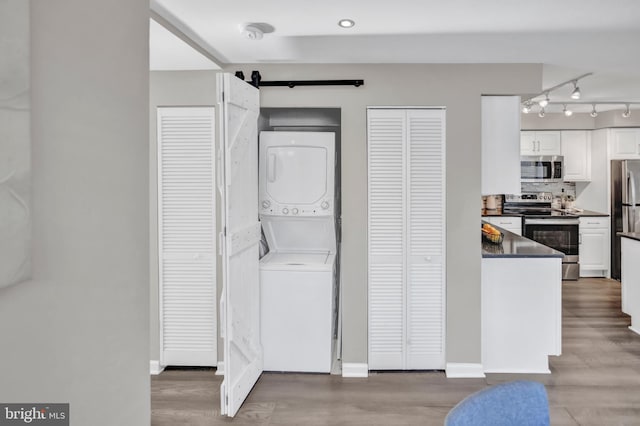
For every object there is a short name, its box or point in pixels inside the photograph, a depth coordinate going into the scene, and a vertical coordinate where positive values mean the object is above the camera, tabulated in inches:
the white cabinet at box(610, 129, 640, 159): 261.7 +37.8
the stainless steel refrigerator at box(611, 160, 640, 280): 253.9 +4.6
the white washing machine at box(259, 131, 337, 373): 141.7 -14.4
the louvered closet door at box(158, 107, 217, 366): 142.6 -8.2
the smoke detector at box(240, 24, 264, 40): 110.1 +43.6
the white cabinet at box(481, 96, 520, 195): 142.3 +20.3
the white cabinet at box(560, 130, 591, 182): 275.0 +34.4
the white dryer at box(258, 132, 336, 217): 148.3 +11.6
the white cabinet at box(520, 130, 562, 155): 274.5 +40.3
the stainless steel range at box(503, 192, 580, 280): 262.2 -13.5
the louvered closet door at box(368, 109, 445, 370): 141.3 -8.8
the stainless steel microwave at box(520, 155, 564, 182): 270.5 +24.4
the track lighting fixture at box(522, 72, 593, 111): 155.3 +47.3
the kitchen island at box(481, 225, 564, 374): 141.9 -31.5
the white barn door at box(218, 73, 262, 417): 114.1 -7.9
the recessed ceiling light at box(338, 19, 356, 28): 109.0 +45.1
